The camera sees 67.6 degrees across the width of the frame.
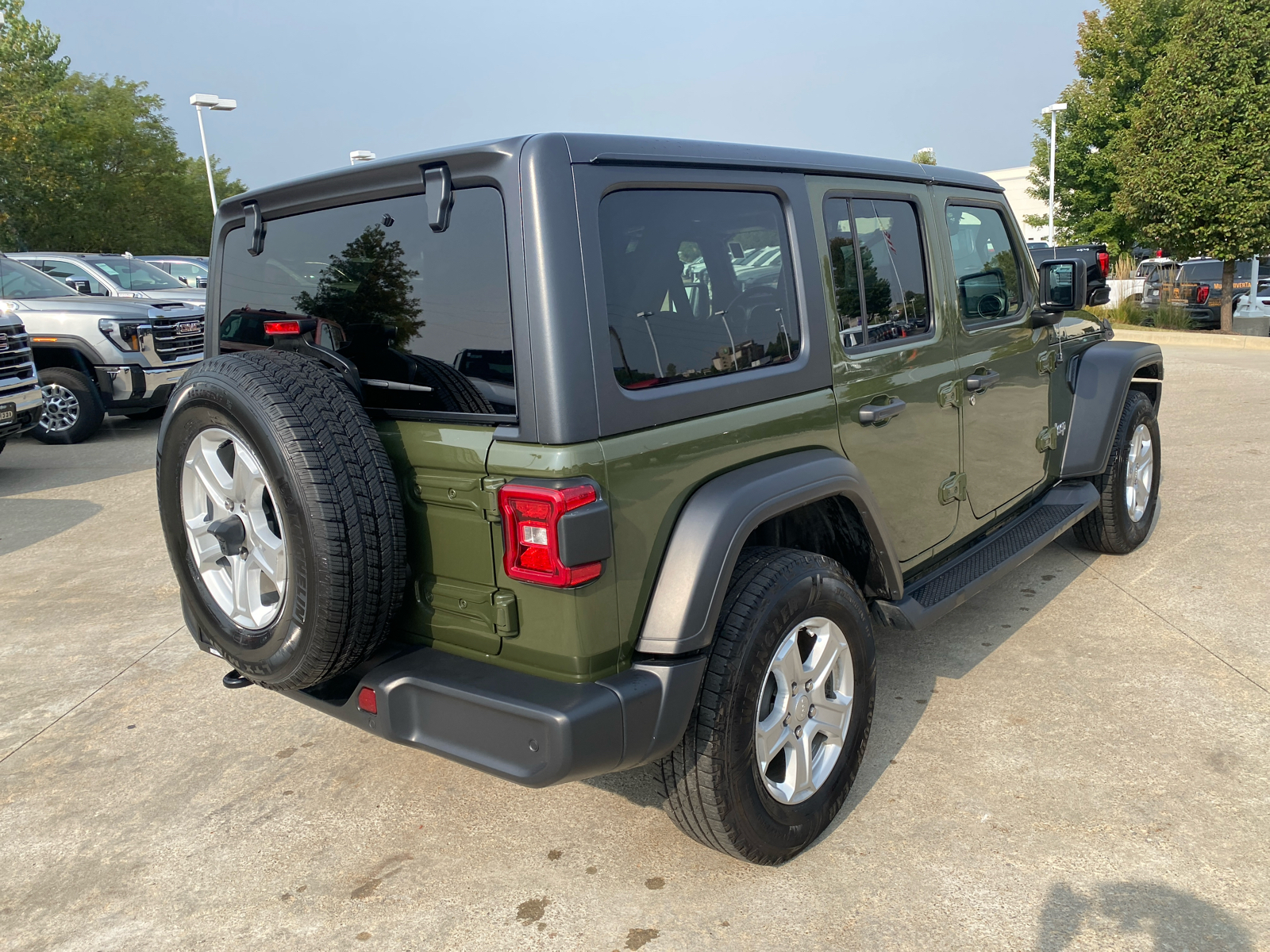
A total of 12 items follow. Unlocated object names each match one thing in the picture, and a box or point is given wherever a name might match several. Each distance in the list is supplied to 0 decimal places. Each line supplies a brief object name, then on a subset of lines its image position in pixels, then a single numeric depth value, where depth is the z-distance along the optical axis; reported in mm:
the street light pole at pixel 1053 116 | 24000
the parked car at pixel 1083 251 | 20997
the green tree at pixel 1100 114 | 20984
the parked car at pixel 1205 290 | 16438
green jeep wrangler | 2166
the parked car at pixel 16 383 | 7613
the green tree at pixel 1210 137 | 13891
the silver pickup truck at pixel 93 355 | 9320
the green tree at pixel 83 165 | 24109
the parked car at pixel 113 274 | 11734
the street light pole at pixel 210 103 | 22812
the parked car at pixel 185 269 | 15500
